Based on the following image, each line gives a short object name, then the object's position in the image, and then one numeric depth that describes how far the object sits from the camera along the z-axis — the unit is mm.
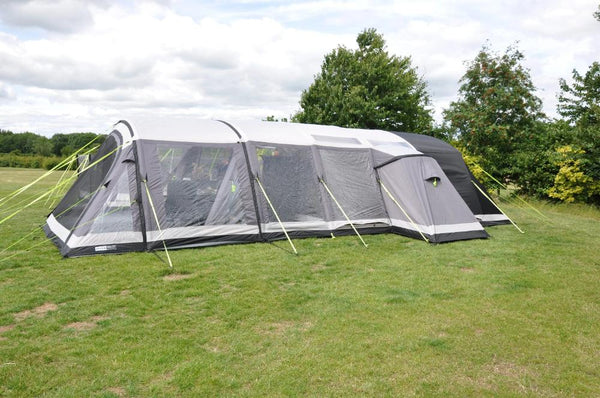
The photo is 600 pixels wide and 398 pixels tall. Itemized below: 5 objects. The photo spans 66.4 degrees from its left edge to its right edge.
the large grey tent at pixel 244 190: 6465
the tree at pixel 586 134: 11703
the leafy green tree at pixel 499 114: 13875
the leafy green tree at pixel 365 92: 19891
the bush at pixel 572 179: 11797
